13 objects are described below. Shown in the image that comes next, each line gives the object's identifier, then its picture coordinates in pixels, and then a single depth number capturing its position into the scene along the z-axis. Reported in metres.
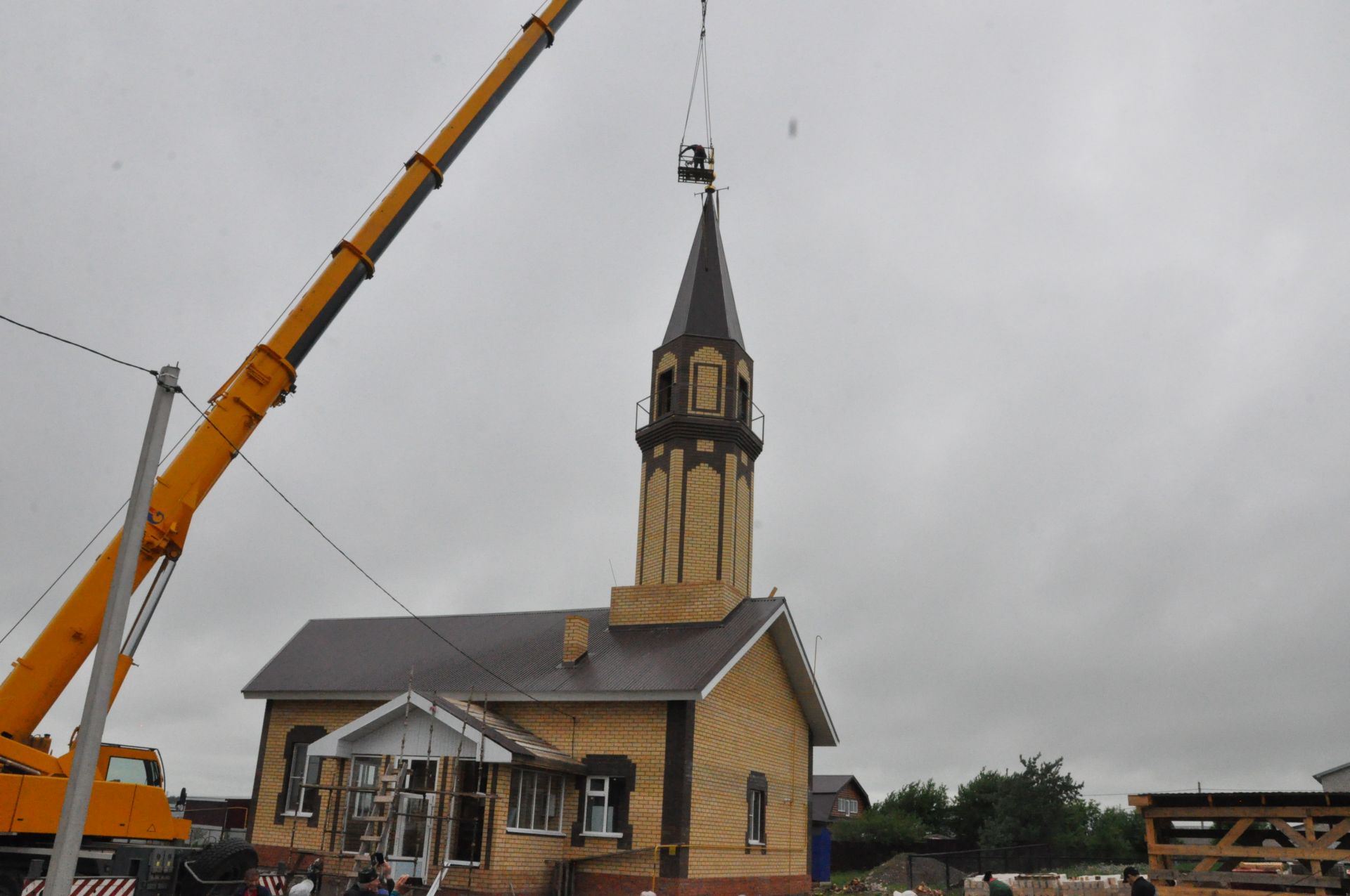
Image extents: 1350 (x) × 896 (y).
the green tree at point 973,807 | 46.09
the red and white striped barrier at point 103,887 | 12.29
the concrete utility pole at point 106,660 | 7.74
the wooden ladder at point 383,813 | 17.03
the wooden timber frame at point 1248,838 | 15.65
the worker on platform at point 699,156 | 31.64
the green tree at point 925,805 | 48.34
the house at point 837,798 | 50.62
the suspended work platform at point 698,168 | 31.55
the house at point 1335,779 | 42.12
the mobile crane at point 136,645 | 11.98
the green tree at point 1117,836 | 40.44
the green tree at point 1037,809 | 40.41
